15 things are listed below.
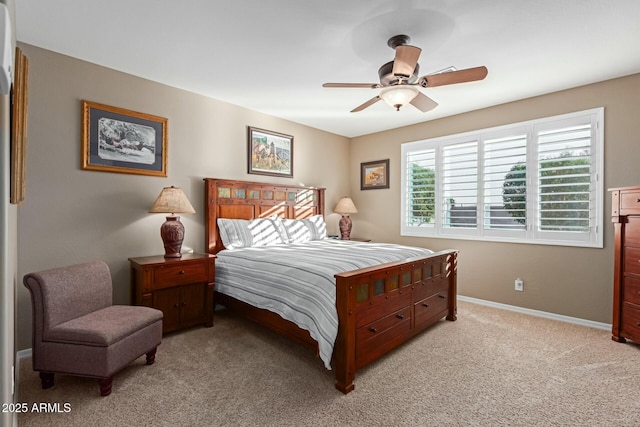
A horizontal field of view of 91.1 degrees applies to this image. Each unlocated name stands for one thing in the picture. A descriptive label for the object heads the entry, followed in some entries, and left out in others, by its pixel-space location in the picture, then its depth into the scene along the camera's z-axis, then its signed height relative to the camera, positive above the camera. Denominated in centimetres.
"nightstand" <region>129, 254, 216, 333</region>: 295 -76
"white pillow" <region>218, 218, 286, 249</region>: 383 -27
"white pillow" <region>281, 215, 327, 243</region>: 437 -25
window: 352 +39
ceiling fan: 231 +107
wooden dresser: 287 -48
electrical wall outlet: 394 -91
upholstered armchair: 207 -83
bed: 222 -61
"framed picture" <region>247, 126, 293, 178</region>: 443 +87
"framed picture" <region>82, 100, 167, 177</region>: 307 +73
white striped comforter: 229 -57
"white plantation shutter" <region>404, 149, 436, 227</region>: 489 +40
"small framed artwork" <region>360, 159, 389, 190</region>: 546 +67
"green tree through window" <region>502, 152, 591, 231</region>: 353 +24
